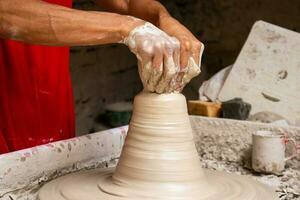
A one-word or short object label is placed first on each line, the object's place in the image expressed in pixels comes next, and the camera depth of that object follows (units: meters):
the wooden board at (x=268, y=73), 2.23
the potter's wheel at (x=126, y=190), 1.37
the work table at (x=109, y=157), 1.53
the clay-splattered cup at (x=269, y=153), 1.93
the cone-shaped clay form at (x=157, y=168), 1.37
